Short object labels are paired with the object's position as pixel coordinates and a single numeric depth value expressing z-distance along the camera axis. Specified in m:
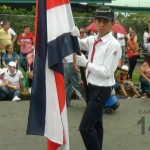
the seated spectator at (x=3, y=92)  11.12
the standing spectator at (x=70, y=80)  10.25
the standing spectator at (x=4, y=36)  14.01
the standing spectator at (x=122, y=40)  16.64
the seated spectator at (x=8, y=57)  12.88
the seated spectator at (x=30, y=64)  11.93
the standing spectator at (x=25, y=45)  14.20
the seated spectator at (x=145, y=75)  12.21
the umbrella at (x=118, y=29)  14.38
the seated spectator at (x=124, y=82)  11.85
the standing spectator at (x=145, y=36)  17.88
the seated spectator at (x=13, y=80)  11.16
